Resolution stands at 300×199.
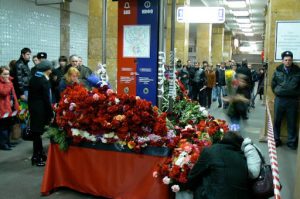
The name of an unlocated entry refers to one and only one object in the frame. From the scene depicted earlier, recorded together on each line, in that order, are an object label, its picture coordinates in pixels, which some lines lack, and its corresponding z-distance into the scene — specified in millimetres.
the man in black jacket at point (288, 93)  7039
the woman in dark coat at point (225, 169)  2898
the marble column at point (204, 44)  22688
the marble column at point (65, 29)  12773
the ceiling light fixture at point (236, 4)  20038
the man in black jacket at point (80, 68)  6945
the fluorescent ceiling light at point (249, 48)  48644
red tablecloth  4102
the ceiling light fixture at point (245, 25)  32125
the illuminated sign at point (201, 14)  11727
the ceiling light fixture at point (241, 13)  24134
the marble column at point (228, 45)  37056
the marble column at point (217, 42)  29594
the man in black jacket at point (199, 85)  13305
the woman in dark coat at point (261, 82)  15979
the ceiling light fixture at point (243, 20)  28219
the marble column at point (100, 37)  8734
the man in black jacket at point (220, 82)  15243
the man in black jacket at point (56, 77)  8195
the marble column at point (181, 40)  16109
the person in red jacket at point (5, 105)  6992
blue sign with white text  4949
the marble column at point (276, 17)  7738
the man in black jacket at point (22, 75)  7666
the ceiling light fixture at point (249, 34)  42094
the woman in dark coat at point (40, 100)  5621
